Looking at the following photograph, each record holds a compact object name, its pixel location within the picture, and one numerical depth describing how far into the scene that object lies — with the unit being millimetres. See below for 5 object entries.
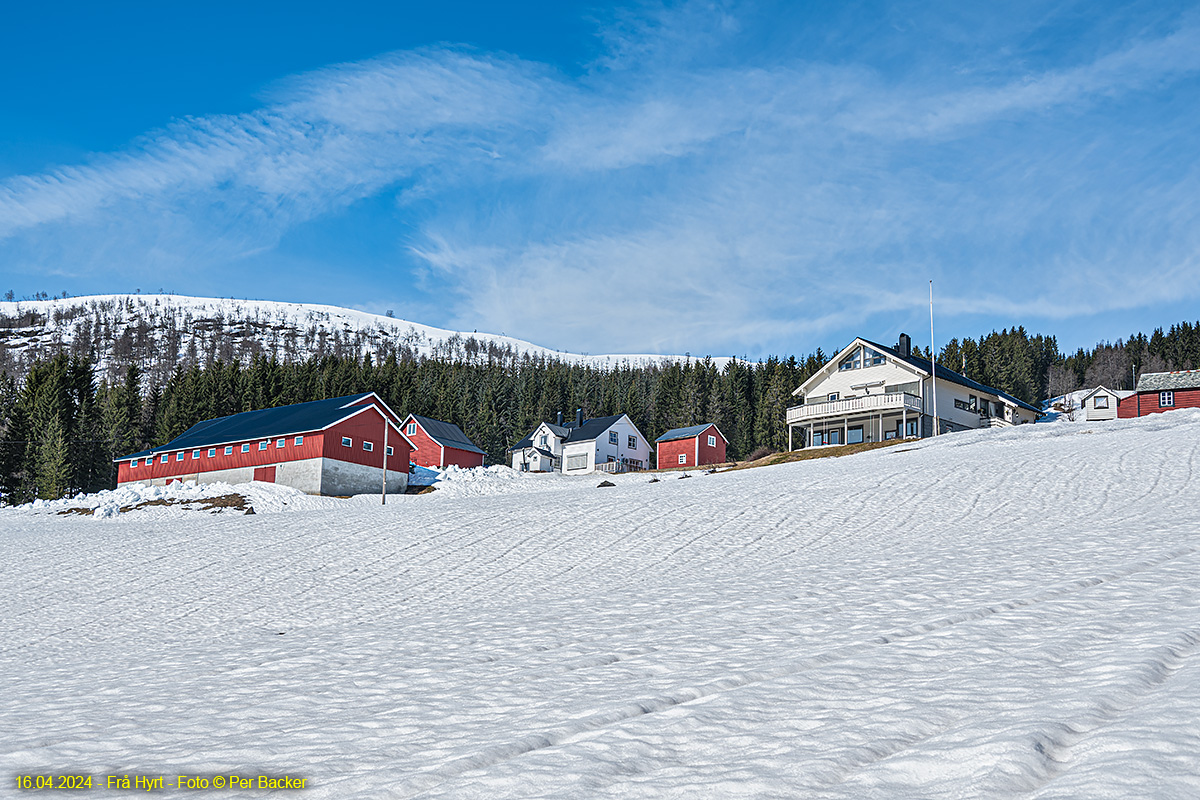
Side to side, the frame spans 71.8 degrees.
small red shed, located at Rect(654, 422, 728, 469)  76812
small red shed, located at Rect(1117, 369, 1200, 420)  62438
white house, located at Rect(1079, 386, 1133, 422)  80750
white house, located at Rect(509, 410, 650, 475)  82625
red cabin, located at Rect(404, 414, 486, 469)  77188
